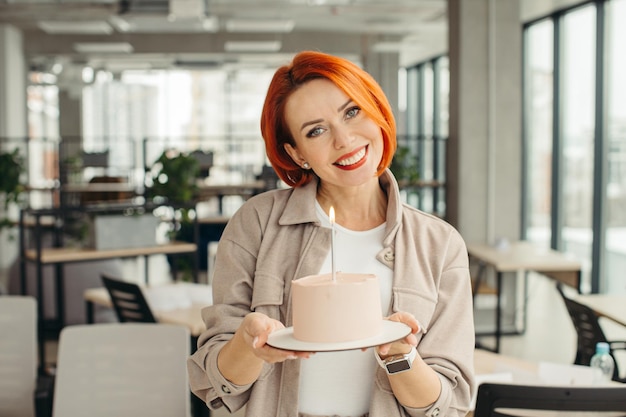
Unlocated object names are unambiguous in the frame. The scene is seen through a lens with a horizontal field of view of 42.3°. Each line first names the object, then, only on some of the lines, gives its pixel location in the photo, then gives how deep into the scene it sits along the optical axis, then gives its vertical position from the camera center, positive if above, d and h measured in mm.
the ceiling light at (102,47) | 12078 +1737
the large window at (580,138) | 7586 +238
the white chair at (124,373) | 2656 -697
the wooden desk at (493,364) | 2756 -714
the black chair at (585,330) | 3599 -769
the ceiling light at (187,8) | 8922 +1717
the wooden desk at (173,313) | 3773 -749
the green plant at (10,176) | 6367 -107
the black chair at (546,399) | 1762 -527
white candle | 1140 -138
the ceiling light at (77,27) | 10648 +1900
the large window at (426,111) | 12633 +832
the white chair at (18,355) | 3096 -749
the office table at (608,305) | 3859 -740
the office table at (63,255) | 4672 -551
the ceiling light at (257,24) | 10641 +1838
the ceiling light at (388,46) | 12453 +1776
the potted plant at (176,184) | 5176 -139
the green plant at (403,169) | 7836 -75
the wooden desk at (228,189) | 10086 -350
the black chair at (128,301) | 3849 -680
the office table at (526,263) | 5523 -705
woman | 1337 -179
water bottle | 2491 -690
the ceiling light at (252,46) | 12180 +1761
